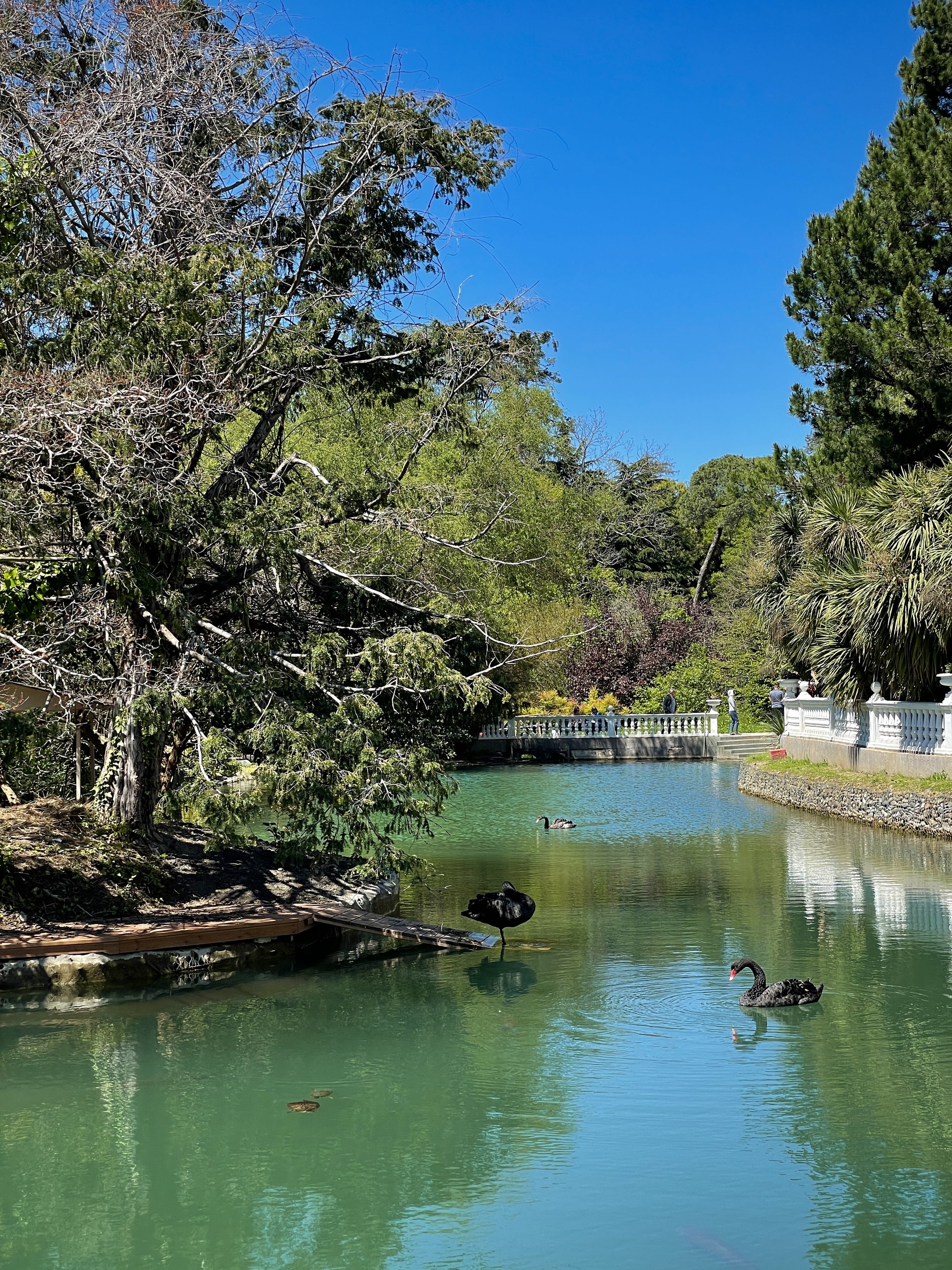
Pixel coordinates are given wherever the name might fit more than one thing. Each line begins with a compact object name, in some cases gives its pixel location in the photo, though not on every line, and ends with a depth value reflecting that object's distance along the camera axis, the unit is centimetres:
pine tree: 2620
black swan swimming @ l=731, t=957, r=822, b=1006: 1019
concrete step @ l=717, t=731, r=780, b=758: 3884
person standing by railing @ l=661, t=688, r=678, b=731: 4534
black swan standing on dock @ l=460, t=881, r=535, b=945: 1234
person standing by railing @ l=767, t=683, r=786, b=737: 3553
